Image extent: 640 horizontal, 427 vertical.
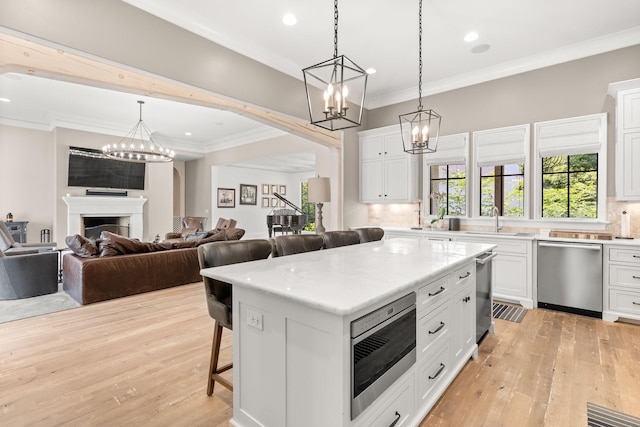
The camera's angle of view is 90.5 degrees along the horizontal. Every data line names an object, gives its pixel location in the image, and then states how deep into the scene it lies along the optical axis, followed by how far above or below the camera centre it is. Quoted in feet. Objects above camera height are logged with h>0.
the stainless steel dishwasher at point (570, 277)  11.75 -2.45
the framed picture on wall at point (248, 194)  37.05 +2.03
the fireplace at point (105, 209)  23.30 +0.09
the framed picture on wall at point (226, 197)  34.50 +1.50
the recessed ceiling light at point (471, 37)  12.41 +6.99
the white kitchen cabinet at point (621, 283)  11.11 -2.48
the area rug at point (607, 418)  6.17 -4.08
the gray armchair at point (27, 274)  13.67 -2.87
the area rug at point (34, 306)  12.05 -3.94
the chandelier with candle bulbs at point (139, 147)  20.46 +4.00
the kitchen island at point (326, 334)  4.17 -1.93
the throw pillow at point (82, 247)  13.99 -1.63
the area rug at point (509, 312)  11.94 -3.93
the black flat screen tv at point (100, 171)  23.61 +3.10
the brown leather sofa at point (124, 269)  13.39 -2.71
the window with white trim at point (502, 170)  14.66 +2.09
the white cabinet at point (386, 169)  17.47 +2.49
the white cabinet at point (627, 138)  11.39 +2.78
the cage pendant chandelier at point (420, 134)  10.16 +2.52
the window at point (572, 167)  12.84 +2.00
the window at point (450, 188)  16.74 +1.33
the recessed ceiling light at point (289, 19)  11.16 +6.90
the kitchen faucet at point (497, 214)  14.99 -0.06
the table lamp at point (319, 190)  16.74 +1.15
